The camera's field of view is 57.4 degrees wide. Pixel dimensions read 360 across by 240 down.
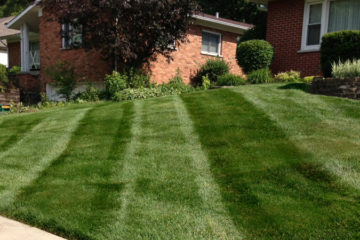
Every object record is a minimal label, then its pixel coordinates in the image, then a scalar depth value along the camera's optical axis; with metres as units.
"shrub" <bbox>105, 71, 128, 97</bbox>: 12.45
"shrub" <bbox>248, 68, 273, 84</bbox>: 10.91
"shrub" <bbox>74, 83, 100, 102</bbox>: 12.99
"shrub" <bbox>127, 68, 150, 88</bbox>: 13.04
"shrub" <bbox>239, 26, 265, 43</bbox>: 15.45
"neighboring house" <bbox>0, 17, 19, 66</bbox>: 26.42
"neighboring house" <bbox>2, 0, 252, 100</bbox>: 15.09
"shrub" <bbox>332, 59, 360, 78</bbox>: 7.23
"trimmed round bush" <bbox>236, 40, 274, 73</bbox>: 11.75
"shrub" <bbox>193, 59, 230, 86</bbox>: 16.53
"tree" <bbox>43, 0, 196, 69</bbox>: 11.79
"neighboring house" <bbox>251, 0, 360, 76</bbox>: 11.79
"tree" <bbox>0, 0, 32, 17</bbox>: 43.09
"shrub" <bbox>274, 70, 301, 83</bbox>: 10.63
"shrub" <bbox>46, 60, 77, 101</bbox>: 13.54
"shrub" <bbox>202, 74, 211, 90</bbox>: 14.05
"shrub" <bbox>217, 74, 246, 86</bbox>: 11.47
